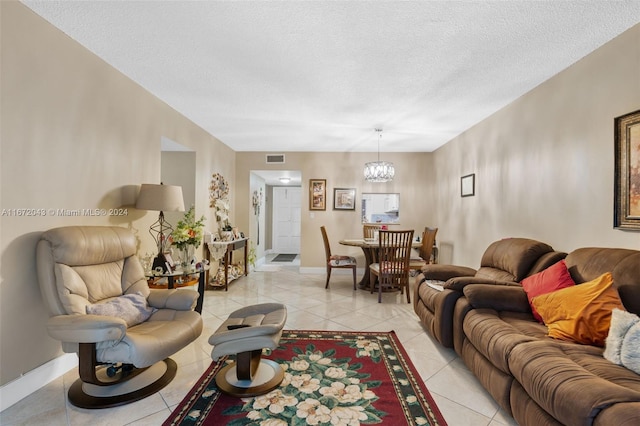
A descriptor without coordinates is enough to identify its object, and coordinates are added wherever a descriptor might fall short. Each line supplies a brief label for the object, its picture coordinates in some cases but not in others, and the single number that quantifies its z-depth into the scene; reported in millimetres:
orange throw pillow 1829
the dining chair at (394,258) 4234
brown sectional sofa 1276
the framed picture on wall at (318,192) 6352
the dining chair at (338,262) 4992
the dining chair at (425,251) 4715
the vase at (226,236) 5292
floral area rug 1846
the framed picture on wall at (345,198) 6352
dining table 4832
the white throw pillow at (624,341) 1532
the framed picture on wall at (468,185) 4469
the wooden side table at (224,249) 4863
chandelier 4973
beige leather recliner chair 1889
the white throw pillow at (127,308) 2150
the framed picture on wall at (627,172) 2096
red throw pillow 2232
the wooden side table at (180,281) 3143
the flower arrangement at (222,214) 5322
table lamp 3008
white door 9335
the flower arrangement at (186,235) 3602
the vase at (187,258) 3416
